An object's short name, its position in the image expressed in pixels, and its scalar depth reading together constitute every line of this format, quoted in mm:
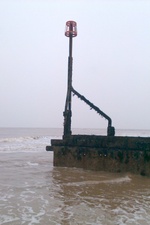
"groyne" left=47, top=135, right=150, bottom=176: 8781
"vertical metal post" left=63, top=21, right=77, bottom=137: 10422
